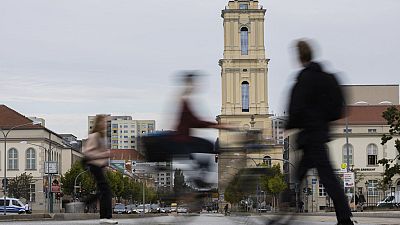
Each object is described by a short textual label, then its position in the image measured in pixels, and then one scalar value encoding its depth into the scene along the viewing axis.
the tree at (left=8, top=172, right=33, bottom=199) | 103.64
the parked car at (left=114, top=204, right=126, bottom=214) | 47.94
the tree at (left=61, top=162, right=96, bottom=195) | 99.18
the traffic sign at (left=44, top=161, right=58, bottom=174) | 85.83
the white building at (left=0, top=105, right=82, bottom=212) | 114.25
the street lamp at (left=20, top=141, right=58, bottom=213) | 83.75
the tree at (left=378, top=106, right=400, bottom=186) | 67.06
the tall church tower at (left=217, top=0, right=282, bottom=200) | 156.50
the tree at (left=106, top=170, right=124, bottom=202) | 60.49
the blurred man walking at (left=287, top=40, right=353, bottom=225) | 7.87
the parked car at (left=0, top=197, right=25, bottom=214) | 75.21
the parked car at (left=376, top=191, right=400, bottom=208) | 78.57
